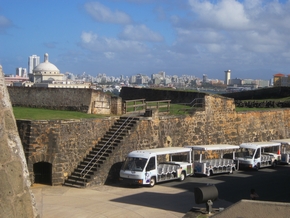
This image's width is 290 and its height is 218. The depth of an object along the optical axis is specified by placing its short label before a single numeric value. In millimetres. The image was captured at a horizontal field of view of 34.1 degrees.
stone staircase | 19938
